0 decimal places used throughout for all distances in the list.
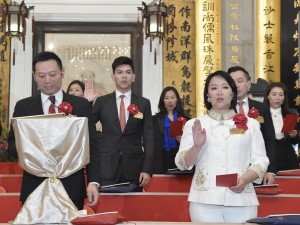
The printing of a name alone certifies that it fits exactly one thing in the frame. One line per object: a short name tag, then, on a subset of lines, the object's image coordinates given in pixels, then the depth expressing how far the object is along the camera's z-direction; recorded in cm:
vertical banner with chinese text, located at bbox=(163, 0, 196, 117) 716
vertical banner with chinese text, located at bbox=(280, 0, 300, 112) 697
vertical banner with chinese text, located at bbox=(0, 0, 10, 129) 714
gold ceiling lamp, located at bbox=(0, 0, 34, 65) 648
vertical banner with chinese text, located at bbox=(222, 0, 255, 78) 728
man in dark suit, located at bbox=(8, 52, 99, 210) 251
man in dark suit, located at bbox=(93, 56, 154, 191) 379
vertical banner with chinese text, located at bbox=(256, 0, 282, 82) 688
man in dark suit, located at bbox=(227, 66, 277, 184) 370
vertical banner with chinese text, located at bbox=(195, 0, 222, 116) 695
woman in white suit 251
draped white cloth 227
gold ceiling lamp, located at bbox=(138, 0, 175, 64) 656
